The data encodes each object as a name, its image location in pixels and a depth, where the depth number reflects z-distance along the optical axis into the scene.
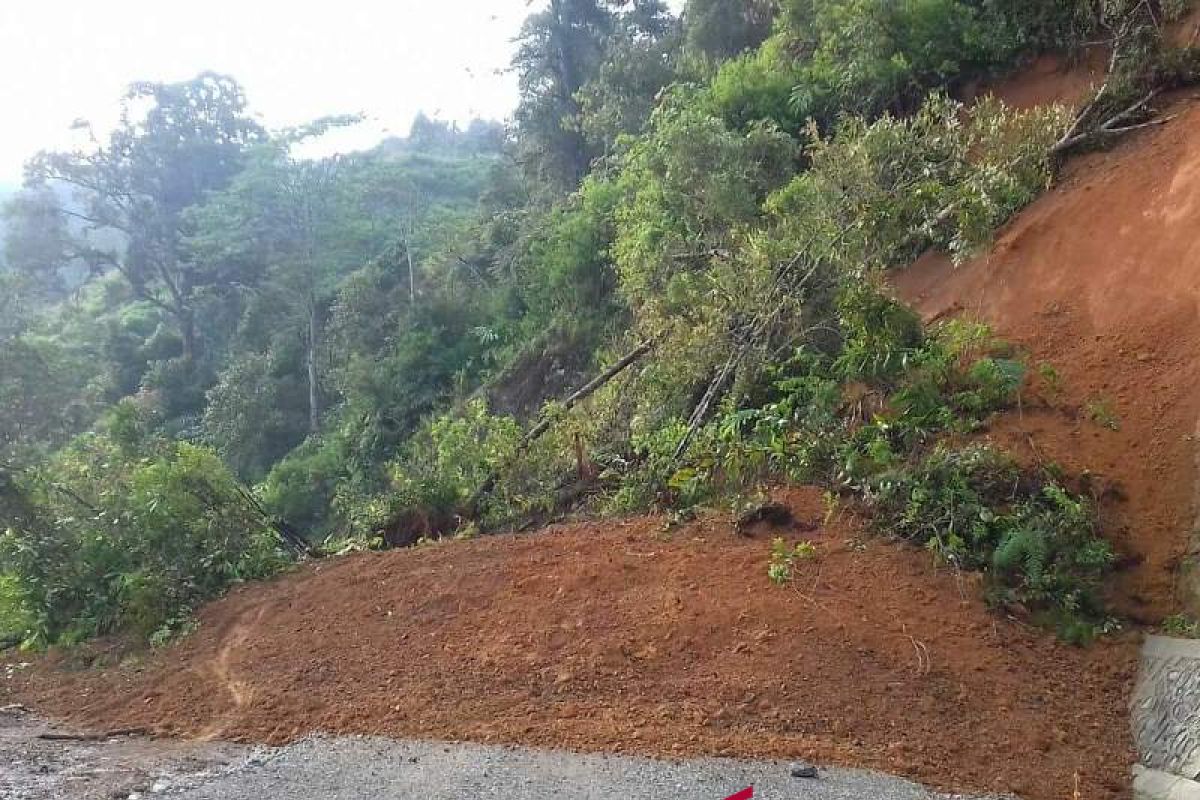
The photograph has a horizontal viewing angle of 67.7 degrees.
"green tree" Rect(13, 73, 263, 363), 25.81
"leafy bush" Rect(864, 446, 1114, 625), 5.12
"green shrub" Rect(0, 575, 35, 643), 7.26
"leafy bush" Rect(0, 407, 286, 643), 7.00
